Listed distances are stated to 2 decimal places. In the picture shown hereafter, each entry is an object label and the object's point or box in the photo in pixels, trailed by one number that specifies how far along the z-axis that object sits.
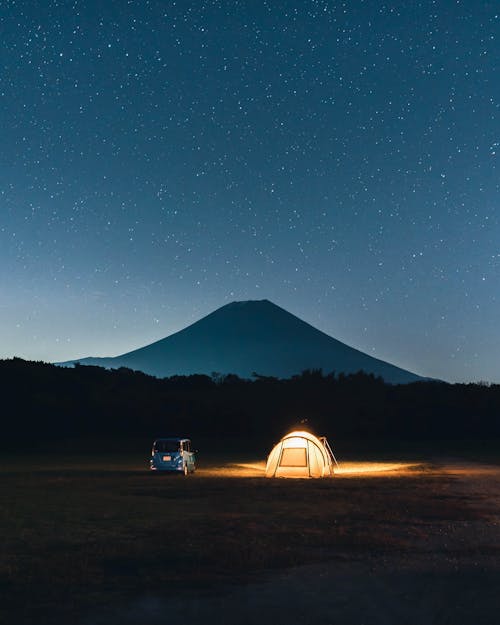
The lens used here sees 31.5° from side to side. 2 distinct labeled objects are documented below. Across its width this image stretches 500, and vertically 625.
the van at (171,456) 33.59
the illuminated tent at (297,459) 32.22
